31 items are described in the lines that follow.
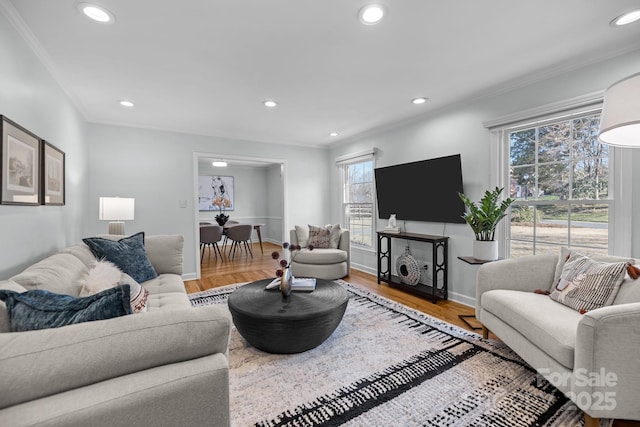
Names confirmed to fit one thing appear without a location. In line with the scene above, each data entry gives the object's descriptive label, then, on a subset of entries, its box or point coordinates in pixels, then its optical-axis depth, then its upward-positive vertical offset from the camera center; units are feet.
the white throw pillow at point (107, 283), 4.80 -1.31
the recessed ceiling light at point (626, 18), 5.82 +4.16
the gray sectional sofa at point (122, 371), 2.57 -1.68
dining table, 20.39 -1.22
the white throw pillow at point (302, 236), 15.03 -1.32
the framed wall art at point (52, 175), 7.14 +1.01
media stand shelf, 11.05 -2.38
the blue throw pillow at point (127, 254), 7.79 -1.24
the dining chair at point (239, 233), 19.94 -1.54
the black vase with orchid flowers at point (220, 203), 25.84 +0.80
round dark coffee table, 6.57 -2.58
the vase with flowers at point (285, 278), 7.60 -1.84
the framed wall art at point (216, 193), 25.44 +1.73
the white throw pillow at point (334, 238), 14.73 -1.39
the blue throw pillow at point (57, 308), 3.19 -1.15
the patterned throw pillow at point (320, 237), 14.70 -1.35
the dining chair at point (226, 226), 20.41 -1.10
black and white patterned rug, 5.02 -3.66
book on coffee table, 8.22 -2.21
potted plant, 8.74 -0.35
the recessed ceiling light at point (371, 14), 5.56 +4.09
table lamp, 10.61 +0.02
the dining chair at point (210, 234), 18.52 -1.51
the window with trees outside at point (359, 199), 15.66 +0.73
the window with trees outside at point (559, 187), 7.83 +0.78
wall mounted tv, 10.97 +0.96
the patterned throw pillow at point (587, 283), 5.71 -1.55
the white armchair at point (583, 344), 4.35 -2.36
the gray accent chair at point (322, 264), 13.57 -2.58
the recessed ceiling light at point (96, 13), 5.50 +4.05
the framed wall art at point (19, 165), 5.36 +1.00
